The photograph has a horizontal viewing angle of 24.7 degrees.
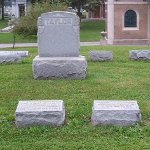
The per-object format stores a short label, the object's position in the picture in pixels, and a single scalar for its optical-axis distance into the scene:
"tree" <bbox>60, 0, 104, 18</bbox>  37.53
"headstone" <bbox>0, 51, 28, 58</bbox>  13.32
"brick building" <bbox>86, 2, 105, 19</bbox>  59.16
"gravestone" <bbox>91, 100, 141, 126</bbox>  5.35
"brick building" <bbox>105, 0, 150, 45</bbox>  23.31
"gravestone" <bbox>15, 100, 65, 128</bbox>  5.34
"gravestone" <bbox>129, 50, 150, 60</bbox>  12.13
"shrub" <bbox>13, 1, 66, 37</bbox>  26.23
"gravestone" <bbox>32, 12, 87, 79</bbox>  8.80
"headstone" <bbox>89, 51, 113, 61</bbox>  11.95
